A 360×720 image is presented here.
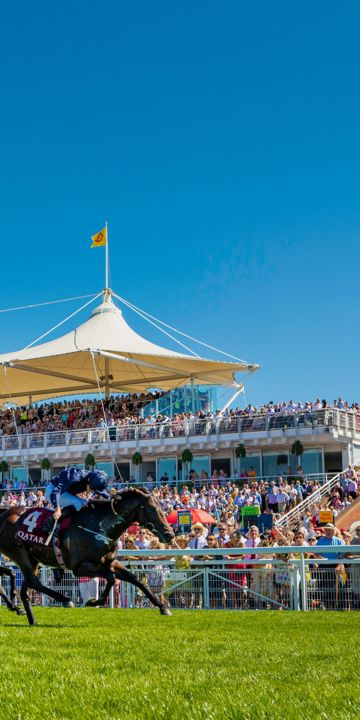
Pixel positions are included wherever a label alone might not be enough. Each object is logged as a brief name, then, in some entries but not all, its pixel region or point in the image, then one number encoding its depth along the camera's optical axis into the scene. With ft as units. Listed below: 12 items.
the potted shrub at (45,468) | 133.90
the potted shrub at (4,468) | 138.51
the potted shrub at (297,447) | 112.37
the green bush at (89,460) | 128.57
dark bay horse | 36.32
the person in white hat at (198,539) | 53.42
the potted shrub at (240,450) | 118.42
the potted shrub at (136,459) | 126.21
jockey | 36.91
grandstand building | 114.32
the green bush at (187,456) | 122.11
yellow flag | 152.87
